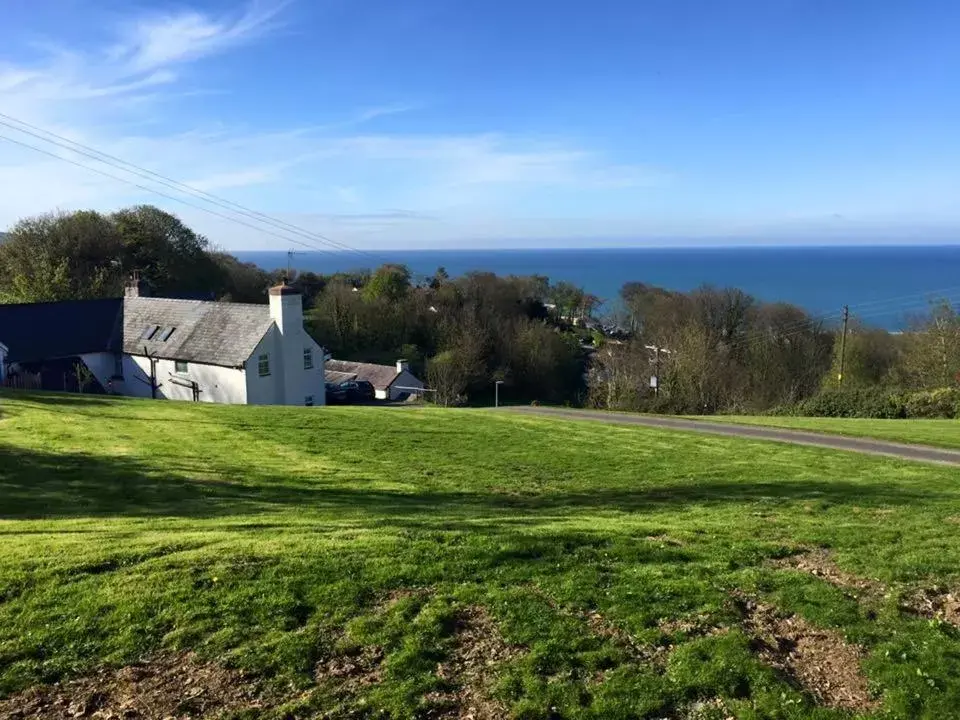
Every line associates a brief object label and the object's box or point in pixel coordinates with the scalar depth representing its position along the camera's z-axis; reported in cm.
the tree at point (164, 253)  6606
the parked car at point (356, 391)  5772
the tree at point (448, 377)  6138
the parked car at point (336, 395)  5597
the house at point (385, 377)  6053
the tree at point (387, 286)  7781
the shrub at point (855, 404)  3928
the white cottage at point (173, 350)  4103
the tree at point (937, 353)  5081
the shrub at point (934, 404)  3812
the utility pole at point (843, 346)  5463
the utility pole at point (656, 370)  5300
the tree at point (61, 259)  5438
